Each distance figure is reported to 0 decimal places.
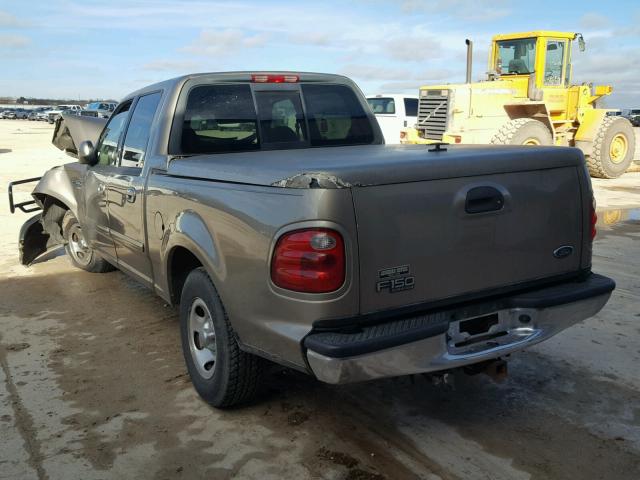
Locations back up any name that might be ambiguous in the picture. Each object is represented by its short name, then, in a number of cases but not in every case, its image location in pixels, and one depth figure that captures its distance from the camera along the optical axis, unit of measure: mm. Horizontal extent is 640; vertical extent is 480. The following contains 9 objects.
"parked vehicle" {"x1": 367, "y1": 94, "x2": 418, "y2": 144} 16781
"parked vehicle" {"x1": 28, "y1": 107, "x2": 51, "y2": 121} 69694
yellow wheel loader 13906
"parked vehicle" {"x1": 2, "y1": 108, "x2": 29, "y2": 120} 74438
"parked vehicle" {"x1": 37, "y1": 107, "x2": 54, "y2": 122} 65875
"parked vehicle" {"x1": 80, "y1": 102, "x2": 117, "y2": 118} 36906
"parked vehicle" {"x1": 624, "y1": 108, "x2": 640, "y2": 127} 54250
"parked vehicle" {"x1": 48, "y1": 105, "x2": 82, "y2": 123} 60372
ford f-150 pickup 2641
